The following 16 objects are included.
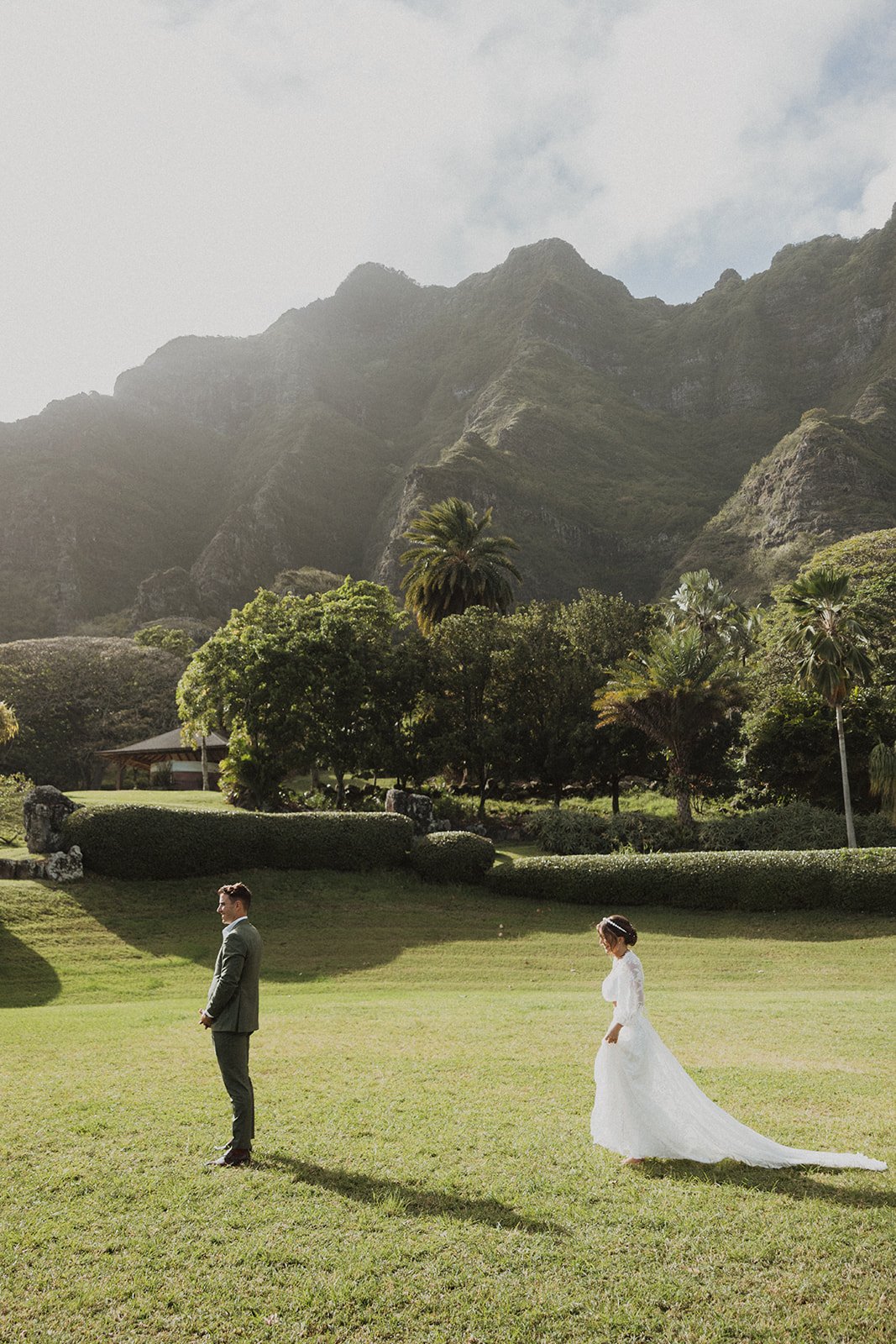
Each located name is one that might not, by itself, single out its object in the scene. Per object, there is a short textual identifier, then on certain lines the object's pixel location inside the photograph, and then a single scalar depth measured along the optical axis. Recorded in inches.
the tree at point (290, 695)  1370.6
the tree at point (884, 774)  1172.5
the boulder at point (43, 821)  903.1
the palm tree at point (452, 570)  1914.4
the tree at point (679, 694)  1282.0
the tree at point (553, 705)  1515.7
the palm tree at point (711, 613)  2076.8
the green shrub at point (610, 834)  1195.9
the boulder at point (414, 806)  1162.6
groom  265.7
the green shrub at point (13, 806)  1156.5
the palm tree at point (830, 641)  1154.0
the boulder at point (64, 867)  880.9
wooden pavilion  1888.5
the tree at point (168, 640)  3265.3
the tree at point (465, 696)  1514.5
